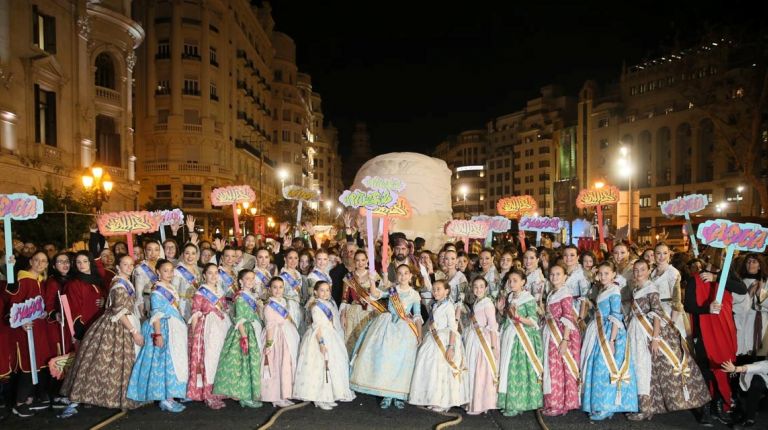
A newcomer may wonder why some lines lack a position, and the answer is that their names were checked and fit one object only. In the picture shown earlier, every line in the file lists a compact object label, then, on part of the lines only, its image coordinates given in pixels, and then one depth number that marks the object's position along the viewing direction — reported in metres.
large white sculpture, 20.14
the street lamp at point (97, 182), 13.93
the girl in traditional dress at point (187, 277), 7.33
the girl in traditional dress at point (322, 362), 6.63
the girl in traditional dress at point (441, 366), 6.44
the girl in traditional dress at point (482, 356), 6.48
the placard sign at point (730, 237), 6.17
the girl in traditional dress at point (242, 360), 6.61
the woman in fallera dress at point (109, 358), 6.40
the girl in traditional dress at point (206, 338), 6.68
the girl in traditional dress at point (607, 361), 6.18
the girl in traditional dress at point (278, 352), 6.71
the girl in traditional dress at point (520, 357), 6.39
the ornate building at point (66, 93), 19.17
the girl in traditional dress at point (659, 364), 6.21
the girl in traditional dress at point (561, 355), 6.36
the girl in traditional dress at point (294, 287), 7.33
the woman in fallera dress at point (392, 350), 6.65
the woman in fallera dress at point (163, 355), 6.48
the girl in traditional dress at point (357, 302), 7.47
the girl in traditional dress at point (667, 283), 7.38
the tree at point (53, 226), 12.80
